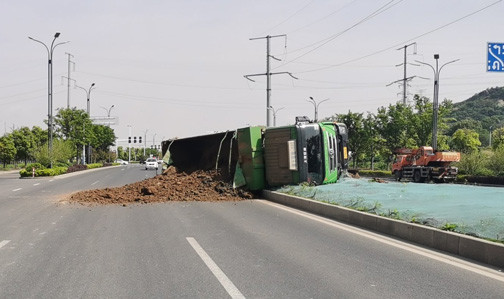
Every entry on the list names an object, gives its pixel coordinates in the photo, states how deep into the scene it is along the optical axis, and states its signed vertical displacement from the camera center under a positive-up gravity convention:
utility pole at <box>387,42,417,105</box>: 50.47 +7.90
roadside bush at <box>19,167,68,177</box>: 37.34 -2.21
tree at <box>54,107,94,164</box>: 58.09 +2.59
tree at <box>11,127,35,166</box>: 69.78 +0.33
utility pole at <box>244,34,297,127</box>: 36.19 +4.88
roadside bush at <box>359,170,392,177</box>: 43.53 -2.51
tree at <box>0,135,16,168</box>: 62.00 -0.68
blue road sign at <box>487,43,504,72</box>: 13.50 +2.70
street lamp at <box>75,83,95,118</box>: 62.99 +6.39
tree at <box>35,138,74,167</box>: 42.62 -0.81
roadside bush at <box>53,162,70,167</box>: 46.97 -2.02
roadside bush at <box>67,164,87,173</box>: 46.60 -2.49
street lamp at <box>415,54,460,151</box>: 35.16 +3.47
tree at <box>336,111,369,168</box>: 50.16 +1.73
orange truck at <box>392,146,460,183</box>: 31.81 -1.30
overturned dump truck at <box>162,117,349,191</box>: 16.05 -0.28
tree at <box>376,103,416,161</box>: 44.56 +2.11
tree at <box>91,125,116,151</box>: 79.69 +1.88
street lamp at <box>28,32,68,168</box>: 38.50 +5.29
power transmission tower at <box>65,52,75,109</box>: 60.52 +7.55
